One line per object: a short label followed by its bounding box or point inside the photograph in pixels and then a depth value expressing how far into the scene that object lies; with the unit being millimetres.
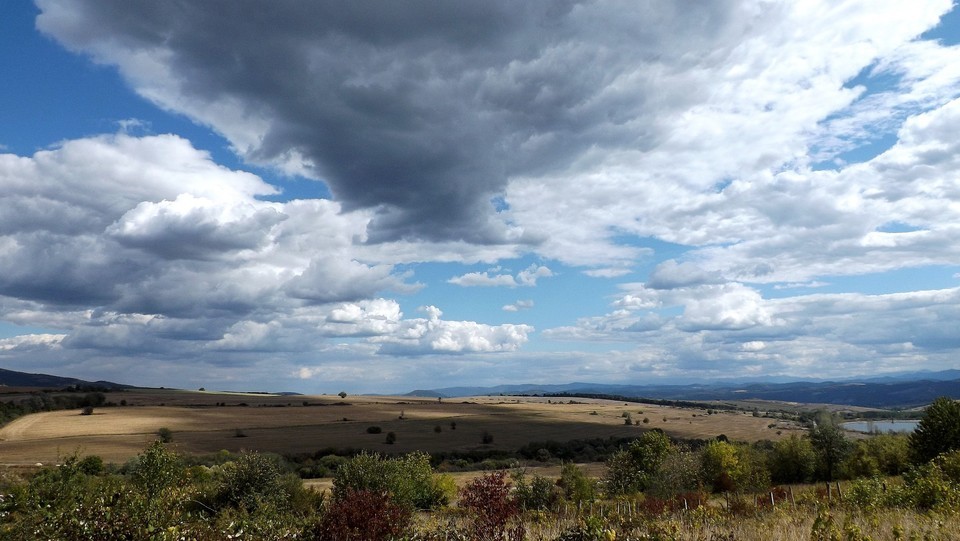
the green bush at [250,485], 26641
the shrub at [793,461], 57281
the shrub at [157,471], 23891
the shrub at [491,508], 11820
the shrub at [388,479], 30344
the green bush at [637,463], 49781
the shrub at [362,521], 11602
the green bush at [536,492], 36375
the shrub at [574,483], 42888
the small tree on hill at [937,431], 43656
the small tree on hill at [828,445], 55094
